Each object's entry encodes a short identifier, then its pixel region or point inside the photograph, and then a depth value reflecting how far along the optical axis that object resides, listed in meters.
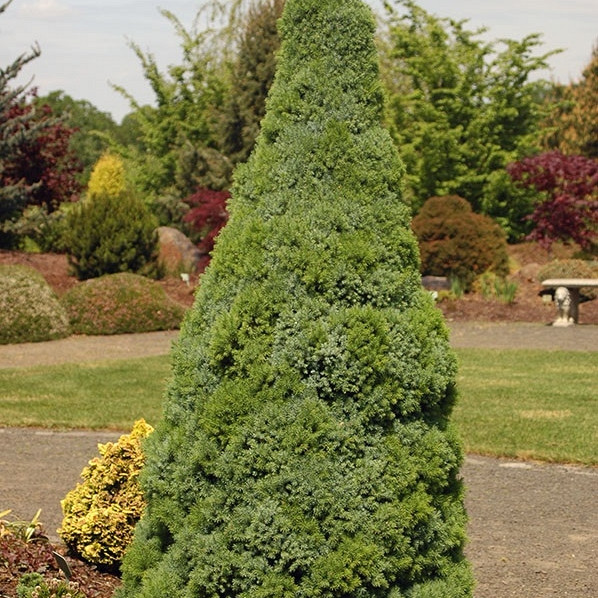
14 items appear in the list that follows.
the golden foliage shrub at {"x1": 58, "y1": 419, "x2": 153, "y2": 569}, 5.06
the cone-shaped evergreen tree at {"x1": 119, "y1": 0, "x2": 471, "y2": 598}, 3.61
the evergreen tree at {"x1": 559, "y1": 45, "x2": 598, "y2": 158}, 34.44
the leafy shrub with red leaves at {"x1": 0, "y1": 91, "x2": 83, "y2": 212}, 24.89
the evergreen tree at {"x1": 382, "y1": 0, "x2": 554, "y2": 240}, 27.92
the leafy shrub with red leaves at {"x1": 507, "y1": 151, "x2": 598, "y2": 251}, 25.47
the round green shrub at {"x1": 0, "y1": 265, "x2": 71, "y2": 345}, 16.11
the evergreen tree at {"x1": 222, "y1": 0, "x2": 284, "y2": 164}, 27.36
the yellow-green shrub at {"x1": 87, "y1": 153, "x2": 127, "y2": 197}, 28.45
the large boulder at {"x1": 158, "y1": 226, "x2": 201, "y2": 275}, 23.95
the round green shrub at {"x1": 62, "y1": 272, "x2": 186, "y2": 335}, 17.03
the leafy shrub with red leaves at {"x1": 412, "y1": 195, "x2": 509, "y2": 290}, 22.45
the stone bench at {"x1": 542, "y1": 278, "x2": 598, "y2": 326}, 17.86
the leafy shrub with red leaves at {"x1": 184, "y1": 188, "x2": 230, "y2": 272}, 22.80
